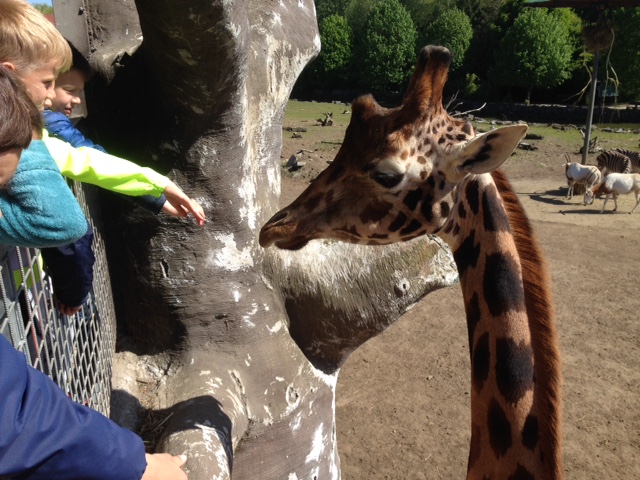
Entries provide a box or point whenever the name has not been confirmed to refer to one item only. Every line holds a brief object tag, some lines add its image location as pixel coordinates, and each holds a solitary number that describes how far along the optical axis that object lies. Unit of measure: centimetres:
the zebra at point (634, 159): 1437
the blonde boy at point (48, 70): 169
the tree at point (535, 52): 3045
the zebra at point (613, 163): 1402
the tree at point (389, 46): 3559
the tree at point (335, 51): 3944
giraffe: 194
